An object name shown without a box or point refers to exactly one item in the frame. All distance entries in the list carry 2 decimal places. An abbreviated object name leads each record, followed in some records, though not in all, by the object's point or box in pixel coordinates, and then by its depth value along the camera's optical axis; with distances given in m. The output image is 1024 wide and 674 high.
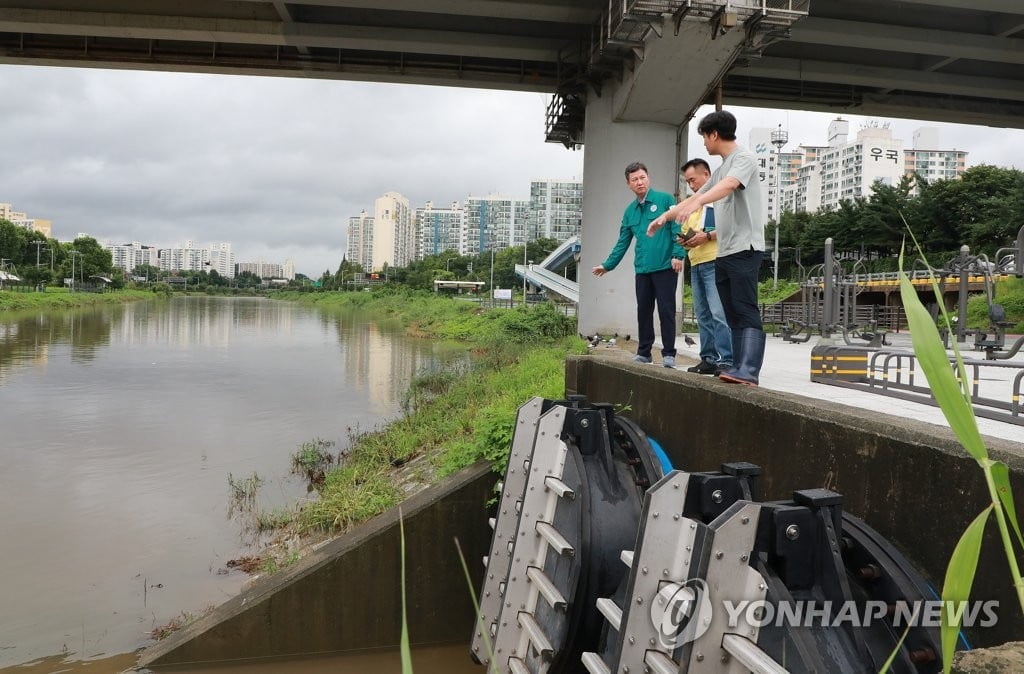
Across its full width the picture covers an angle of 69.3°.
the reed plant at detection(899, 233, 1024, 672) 0.72
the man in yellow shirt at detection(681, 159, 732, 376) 4.65
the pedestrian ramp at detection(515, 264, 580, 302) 47.09
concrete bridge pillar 14.71
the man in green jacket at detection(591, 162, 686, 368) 5.10
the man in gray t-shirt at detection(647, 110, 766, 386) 3.81
